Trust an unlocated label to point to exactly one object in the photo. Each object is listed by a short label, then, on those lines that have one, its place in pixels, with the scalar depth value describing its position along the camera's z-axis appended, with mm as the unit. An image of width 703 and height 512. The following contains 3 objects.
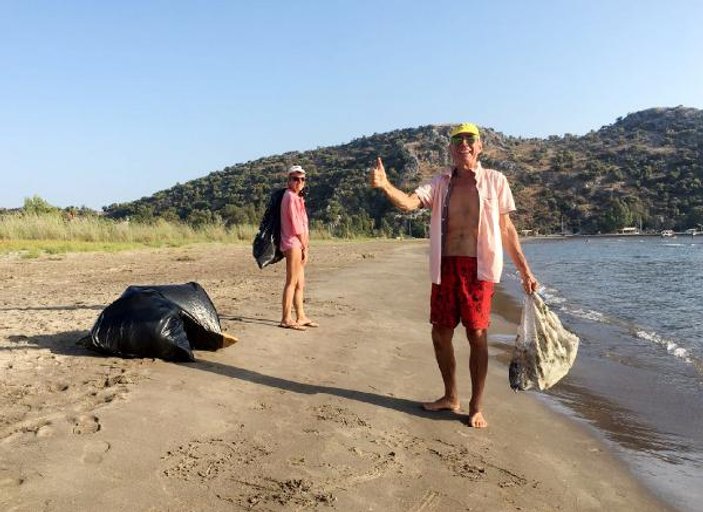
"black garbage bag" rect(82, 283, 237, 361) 4672
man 3852
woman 6707
